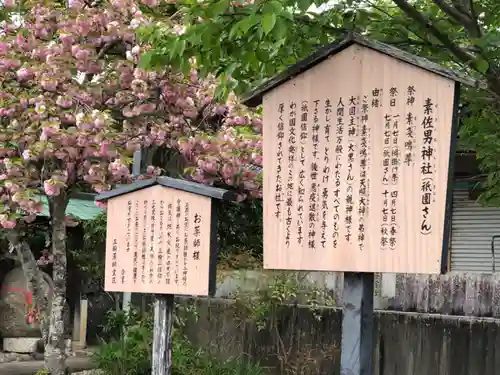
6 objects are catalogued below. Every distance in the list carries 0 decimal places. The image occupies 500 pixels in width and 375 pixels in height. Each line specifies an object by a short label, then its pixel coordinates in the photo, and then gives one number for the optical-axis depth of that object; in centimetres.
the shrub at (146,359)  827
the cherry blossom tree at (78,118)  762
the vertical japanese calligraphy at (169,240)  580
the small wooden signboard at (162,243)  565
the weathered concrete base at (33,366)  1023
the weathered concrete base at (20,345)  1180
